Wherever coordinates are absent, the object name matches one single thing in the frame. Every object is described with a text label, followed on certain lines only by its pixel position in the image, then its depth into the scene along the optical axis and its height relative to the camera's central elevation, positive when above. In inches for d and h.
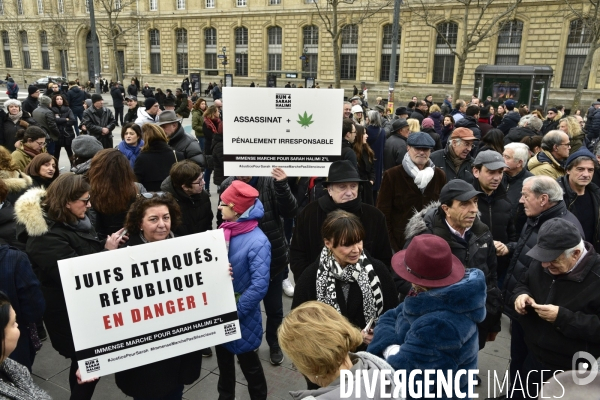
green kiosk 812.6 +5.1
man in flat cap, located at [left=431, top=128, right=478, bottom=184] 207.2 -31.5
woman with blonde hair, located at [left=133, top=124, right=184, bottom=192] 208.8 -35.3
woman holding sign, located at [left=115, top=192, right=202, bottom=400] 111.8 -66.9
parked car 1412.4 -17.2
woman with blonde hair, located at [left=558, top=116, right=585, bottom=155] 275.9 -24.7
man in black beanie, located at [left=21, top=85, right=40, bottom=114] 452.1 -22.6
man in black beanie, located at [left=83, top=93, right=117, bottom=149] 374.9 -34.7
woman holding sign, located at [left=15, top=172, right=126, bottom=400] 117.0 -39.6
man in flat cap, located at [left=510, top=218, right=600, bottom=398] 107.3 -49.3
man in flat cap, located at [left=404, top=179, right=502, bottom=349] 126.1 -39.6
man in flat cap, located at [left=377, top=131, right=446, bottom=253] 182.9 -39.4
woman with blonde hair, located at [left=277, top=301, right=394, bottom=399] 73.0 -40.9
